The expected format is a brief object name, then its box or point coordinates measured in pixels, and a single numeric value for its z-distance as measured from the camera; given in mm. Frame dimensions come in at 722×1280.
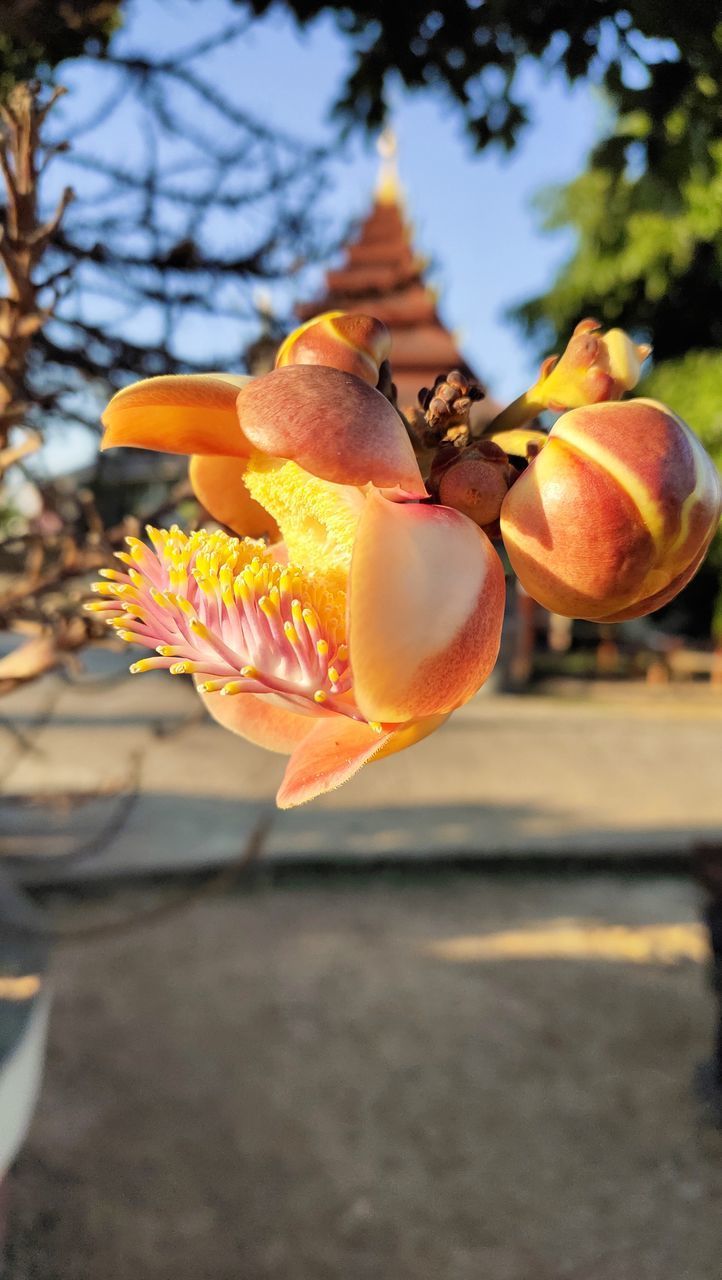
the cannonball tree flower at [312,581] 111
